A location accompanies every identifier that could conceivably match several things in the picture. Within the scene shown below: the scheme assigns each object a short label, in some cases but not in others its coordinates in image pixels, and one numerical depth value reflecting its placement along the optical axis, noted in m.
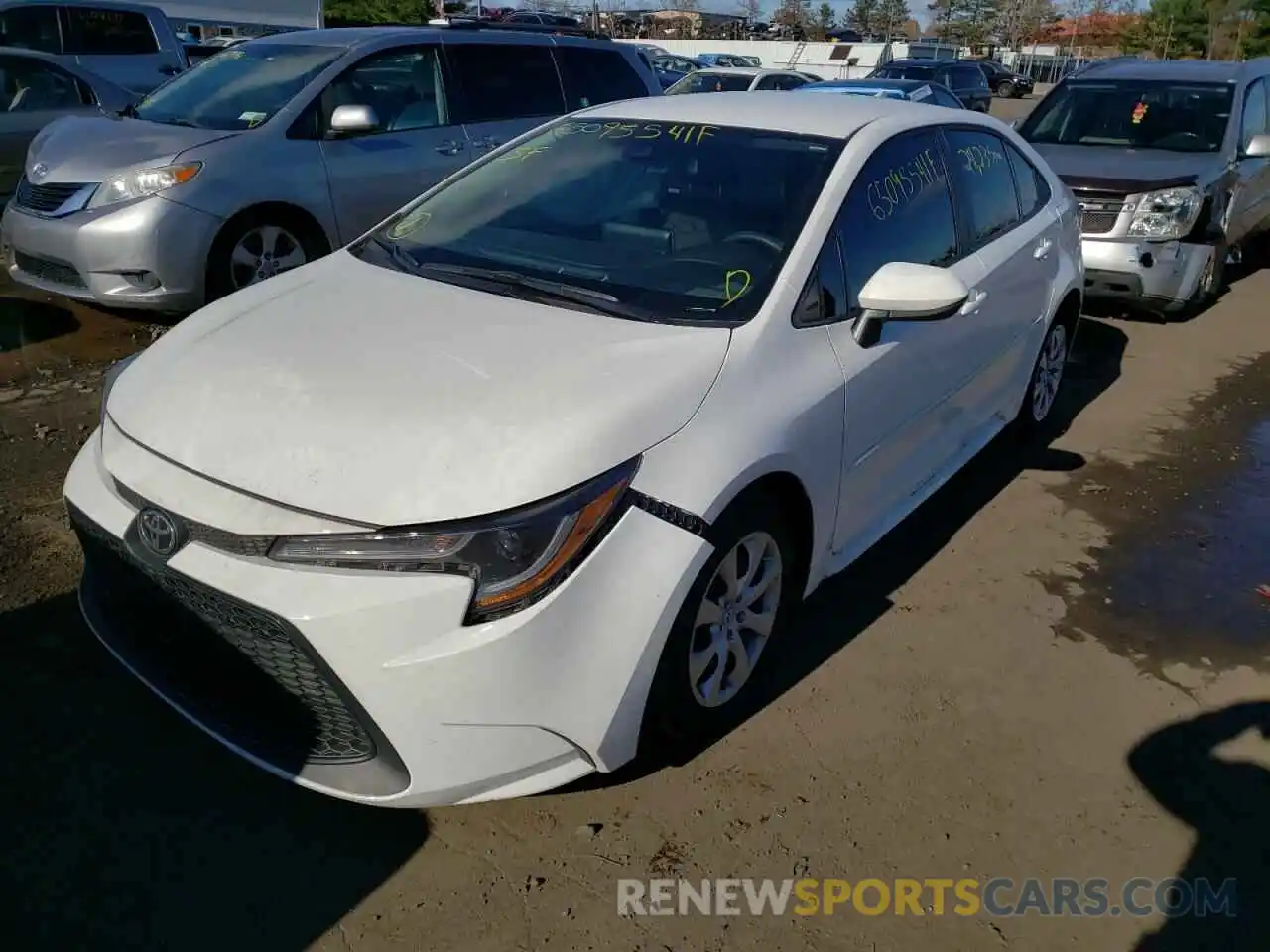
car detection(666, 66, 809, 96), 17.66
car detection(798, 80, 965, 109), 13.76
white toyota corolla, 2.21
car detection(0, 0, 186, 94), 10.12
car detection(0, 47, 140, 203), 8.34
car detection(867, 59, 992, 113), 24.20
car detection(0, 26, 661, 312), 5.66
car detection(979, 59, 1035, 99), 38.84
